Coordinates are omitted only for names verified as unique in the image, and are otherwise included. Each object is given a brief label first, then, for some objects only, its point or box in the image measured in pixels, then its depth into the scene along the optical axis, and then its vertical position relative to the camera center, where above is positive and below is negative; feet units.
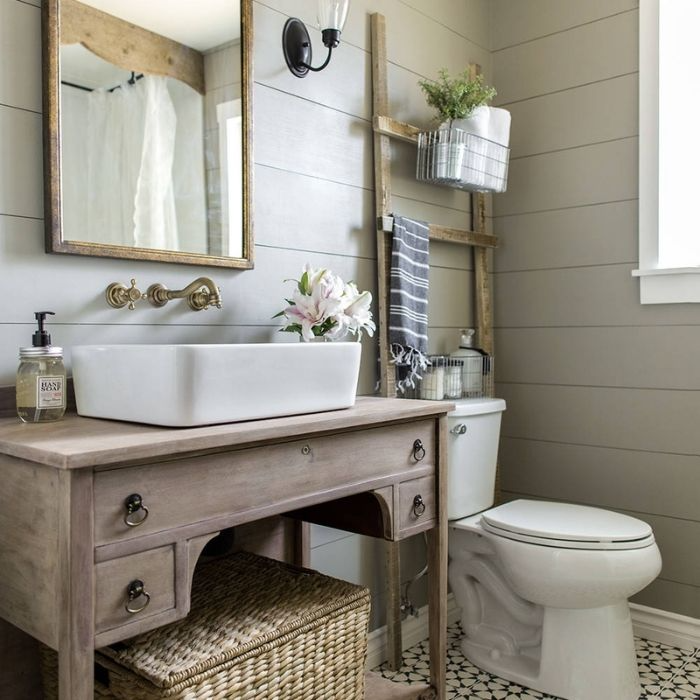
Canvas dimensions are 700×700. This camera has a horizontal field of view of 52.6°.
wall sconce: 5.85 +2.60
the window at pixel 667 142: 7.45 +2.12
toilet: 6.09 -2.13
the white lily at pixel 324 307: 5.32 +0.27
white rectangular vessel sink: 3.86 -0.23
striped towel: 6.83 +0.42
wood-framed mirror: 4.58 +1.52
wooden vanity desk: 3.22 -0.84
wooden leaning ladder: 6.84 +1.15
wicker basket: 3.83 -1.75
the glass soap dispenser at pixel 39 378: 4.09 -0.21
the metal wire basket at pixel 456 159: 7.09 +1.87
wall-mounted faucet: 4.78 +0.33
